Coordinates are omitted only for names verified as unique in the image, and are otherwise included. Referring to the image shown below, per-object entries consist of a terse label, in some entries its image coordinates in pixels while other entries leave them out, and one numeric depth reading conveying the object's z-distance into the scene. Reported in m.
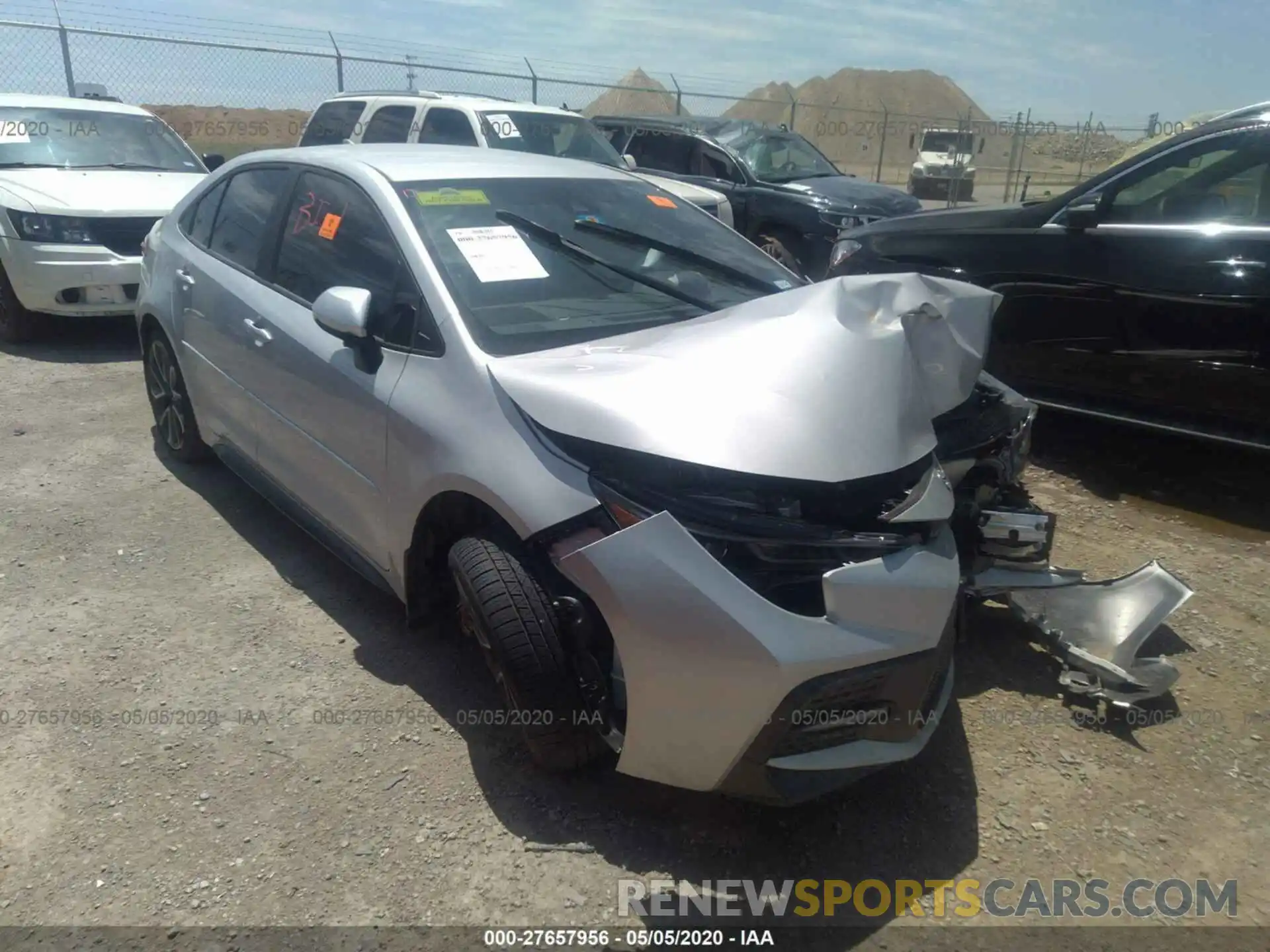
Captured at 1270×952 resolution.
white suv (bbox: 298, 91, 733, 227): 8.73
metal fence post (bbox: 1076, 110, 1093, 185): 29.53
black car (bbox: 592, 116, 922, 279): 9.27
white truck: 24.80
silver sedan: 2.28
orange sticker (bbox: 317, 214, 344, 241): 3.49
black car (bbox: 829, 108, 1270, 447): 4.44
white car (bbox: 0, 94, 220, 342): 6.85
